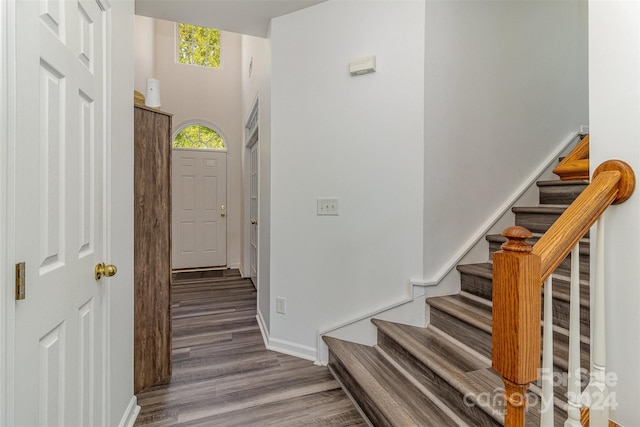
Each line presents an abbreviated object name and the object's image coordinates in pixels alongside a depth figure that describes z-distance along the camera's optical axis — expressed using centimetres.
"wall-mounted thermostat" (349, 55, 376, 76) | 218
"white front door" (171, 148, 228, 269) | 521
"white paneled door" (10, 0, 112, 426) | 82
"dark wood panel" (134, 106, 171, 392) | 190
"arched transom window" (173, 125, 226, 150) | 525
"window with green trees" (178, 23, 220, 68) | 534
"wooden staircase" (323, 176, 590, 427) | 139
